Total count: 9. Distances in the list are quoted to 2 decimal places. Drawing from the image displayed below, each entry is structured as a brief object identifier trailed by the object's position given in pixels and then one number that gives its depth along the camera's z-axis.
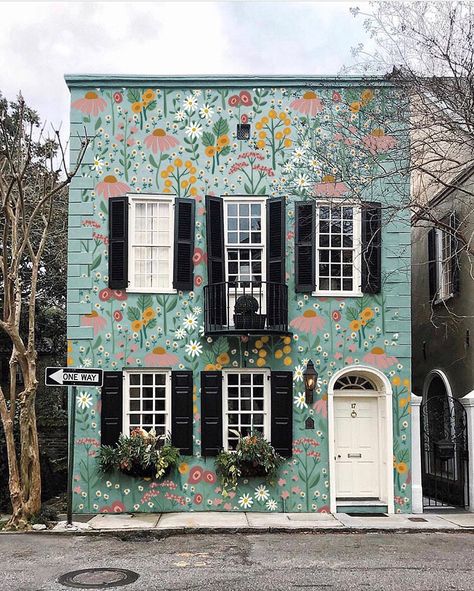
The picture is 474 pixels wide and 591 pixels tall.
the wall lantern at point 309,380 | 13.55
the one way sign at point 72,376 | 11.46
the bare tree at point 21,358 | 12.14
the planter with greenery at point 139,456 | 13.11
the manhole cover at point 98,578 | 8.36
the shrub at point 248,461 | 13.21
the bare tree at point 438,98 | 11.85
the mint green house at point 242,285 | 13.49
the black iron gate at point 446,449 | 14.20
